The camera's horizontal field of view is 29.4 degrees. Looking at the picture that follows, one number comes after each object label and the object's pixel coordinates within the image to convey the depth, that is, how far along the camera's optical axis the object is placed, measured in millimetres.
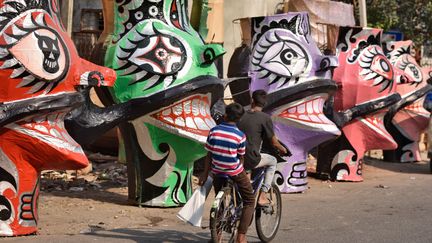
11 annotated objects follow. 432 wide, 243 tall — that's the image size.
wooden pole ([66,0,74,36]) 11496
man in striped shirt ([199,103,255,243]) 7543
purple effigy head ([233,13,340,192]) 11914
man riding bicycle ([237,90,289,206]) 8084
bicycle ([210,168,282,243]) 7508
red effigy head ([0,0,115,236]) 7852
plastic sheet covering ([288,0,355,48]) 16422
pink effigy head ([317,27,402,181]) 13484
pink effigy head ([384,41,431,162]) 16672
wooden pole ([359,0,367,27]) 17031
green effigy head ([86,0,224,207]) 9805
